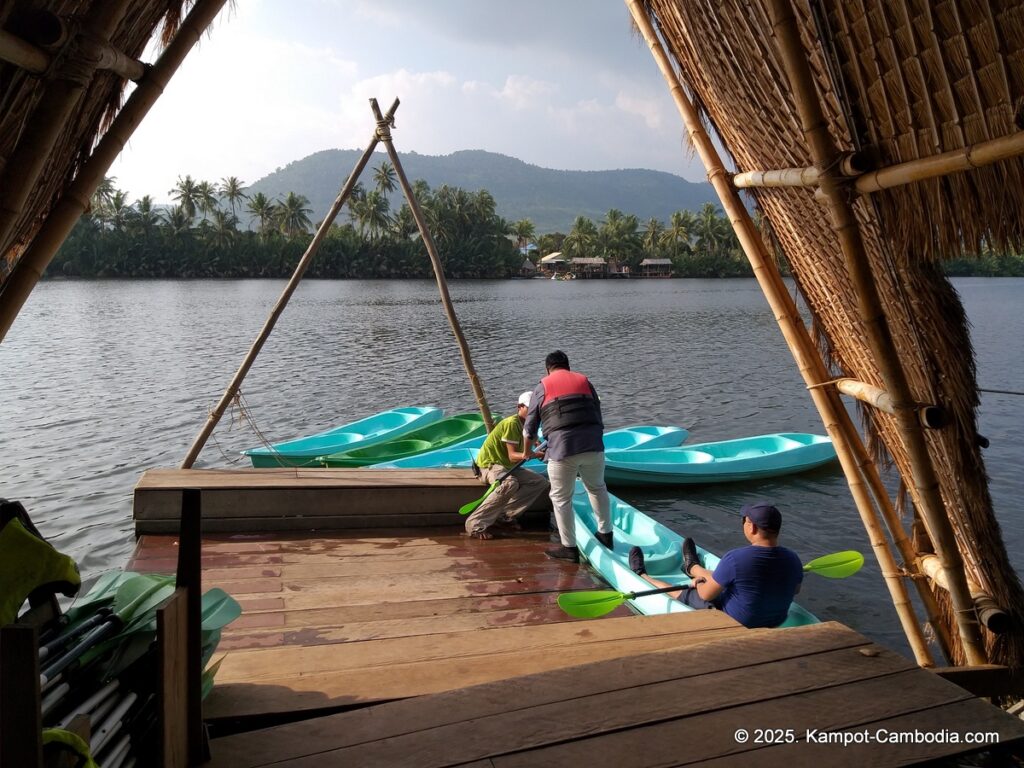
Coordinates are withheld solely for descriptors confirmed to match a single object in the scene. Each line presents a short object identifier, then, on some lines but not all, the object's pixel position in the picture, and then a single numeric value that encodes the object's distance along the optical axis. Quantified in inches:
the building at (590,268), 4256.9
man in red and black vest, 247.4
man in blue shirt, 172.2
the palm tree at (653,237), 4399.6
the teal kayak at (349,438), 450.6
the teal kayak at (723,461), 468.1
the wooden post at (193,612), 85.1
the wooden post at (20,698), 58.2
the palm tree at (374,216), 3444.9
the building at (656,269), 4207.7
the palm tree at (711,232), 4188.0
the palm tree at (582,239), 4375.0
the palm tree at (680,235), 4308.6
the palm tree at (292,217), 3710.6
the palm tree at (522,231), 4409.5
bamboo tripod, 325.4
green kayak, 447.9
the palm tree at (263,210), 3577.8
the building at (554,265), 4397.1
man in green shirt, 270.8
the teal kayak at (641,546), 215.2
